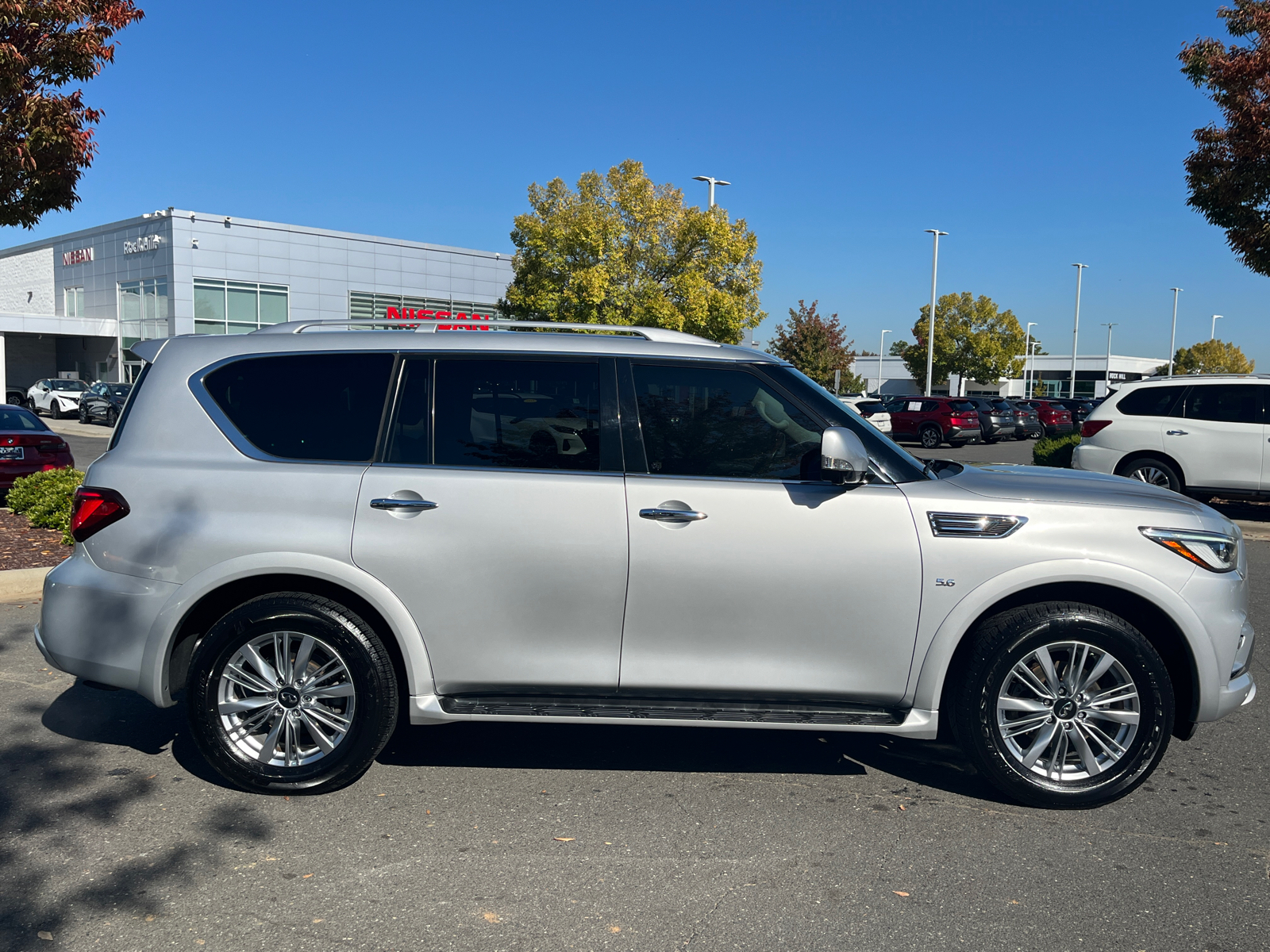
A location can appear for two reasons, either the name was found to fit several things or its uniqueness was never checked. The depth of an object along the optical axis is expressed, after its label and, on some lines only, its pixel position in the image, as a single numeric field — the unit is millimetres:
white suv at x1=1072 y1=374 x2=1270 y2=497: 11836
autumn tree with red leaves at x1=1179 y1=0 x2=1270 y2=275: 12359
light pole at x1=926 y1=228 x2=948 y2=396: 45784
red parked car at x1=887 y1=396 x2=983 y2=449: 32094
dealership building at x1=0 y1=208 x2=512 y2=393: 38906
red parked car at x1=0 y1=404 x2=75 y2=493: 11750
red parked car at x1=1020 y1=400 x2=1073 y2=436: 38906
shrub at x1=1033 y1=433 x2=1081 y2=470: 16031
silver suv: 3861
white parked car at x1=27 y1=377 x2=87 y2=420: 35969
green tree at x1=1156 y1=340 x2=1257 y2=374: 93056
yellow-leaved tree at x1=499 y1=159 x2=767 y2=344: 27938
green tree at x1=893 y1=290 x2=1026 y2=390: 60125
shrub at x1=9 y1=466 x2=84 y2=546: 9164
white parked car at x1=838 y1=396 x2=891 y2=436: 29494
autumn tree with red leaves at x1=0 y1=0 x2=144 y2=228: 8648
